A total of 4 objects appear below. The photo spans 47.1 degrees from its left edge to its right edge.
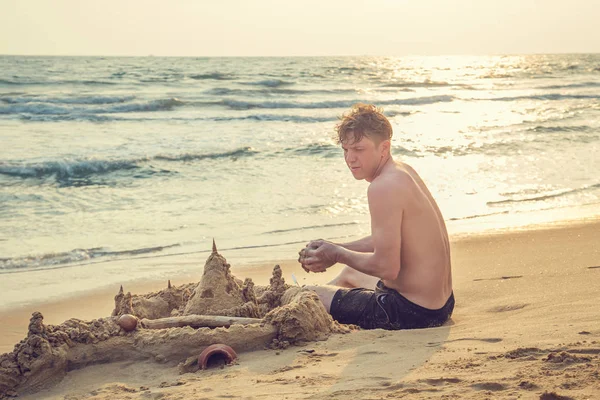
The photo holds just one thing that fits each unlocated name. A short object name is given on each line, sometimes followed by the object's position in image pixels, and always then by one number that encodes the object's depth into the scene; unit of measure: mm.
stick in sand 3875
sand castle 3461
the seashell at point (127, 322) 3791
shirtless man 3799
